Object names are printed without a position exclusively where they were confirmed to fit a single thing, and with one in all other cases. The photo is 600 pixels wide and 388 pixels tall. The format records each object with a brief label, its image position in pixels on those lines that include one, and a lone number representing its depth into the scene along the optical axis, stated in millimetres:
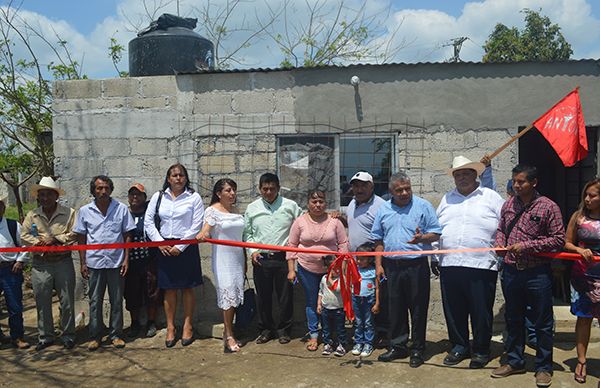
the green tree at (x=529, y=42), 22250
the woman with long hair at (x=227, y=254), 5145
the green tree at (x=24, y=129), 8430
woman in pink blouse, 4953
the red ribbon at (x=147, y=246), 4863
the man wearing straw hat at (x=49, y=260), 5211
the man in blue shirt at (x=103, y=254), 5195
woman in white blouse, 5180
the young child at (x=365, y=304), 4816
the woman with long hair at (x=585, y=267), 4047
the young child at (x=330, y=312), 4891
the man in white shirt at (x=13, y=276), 5203
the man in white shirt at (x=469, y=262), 4445
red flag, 4559
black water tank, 6555
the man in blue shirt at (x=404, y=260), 4566
